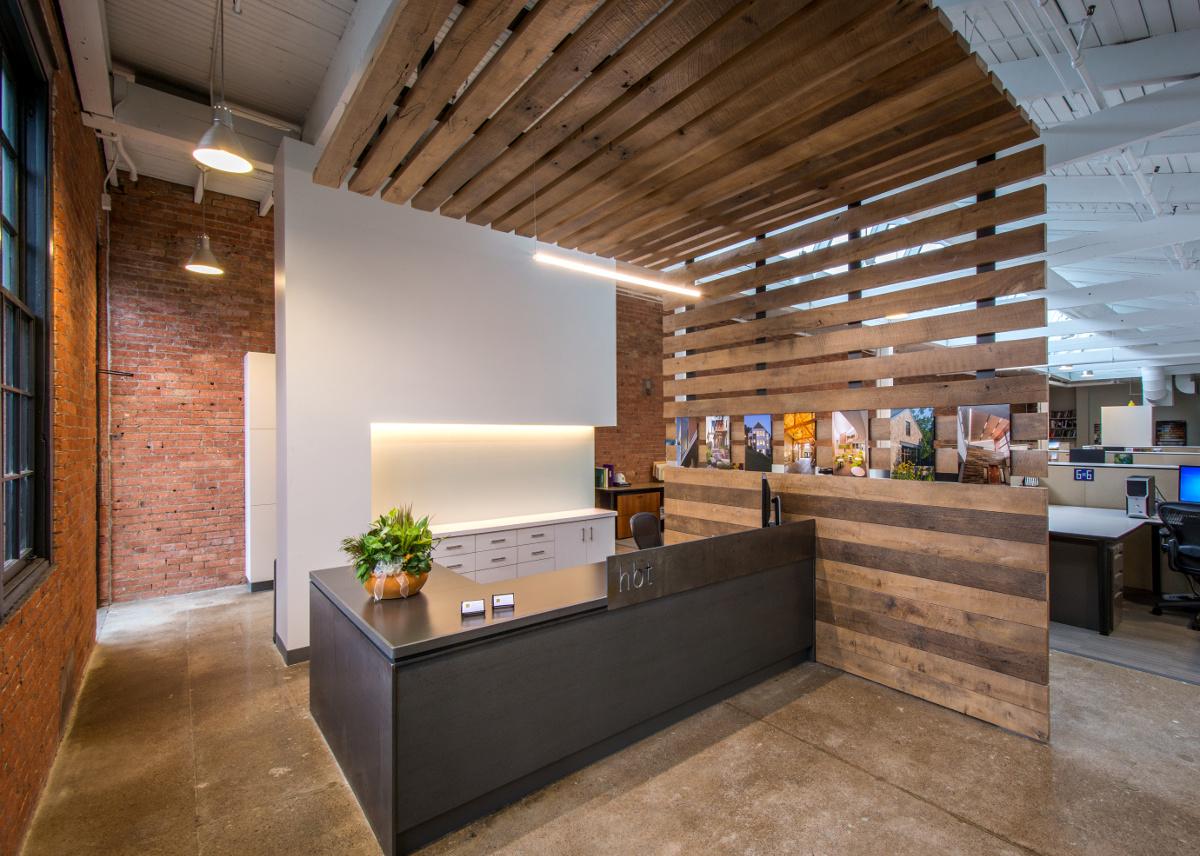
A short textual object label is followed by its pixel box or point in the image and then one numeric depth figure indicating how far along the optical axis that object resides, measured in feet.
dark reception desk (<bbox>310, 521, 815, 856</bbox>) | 7.13
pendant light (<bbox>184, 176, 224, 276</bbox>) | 16.06
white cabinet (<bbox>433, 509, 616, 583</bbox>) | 16.56
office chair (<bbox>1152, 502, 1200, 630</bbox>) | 15.72
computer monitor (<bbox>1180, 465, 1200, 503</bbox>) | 18.29
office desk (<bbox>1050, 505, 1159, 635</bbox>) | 14.94
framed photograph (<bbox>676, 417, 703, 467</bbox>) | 15.90
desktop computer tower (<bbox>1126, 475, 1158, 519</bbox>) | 18.42
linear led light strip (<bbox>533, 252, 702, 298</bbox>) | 12.08
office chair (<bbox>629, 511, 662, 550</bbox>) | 15.17
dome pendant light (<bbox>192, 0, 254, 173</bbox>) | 9.95
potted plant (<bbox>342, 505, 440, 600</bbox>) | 8.61
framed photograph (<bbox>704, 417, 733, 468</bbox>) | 15.12
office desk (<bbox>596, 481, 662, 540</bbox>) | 28.22
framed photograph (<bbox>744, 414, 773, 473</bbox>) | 14.16
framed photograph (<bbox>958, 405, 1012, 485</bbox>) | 10.27
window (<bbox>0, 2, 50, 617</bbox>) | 8.27
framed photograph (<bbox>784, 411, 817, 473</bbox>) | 13.43
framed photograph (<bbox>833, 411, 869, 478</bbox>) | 12.42
